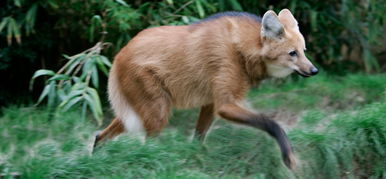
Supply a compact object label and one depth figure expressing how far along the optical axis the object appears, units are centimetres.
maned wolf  725
